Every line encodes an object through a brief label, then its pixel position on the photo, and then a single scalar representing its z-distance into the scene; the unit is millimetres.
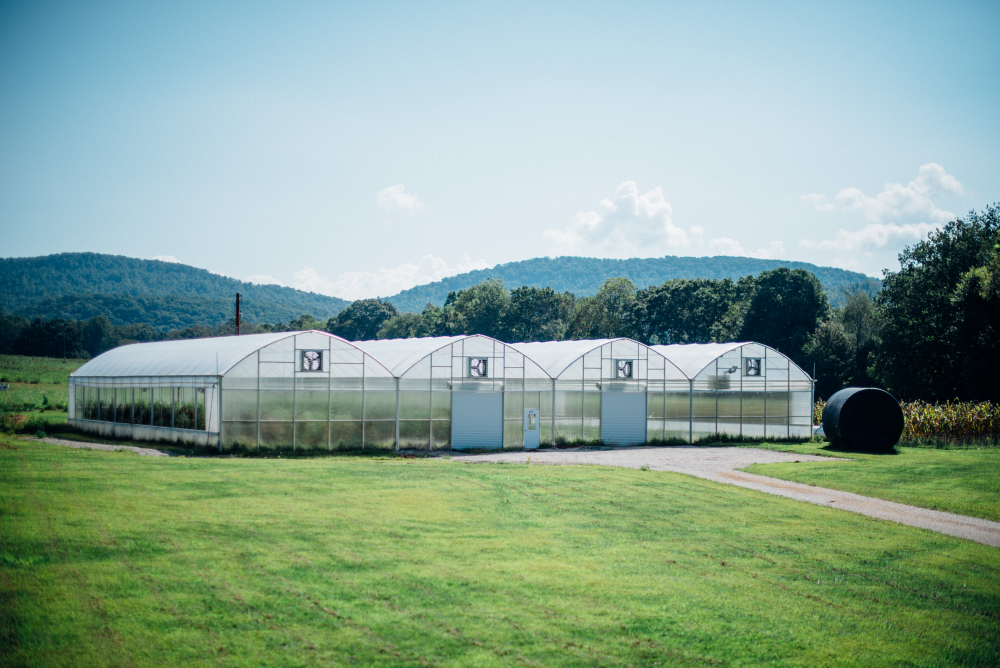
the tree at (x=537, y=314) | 90188
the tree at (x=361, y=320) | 130750
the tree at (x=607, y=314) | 85062
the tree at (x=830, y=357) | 62094
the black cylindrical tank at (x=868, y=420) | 33156
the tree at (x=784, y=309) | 69938
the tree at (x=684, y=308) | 81625
